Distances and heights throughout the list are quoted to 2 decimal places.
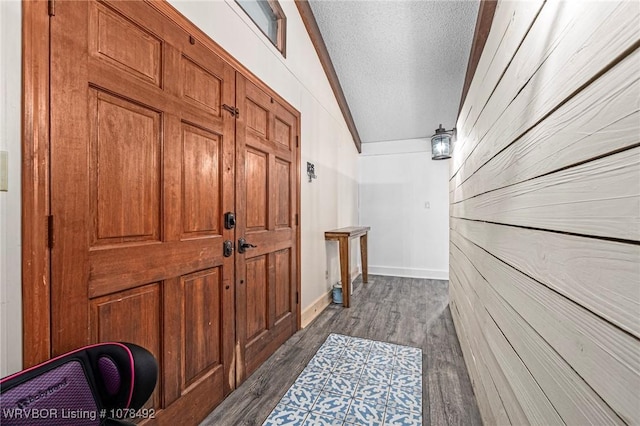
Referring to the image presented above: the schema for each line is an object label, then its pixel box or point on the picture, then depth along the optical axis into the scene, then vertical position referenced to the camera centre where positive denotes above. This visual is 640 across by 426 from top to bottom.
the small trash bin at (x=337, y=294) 3.37 -0.99
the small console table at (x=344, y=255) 3.23 -0.50
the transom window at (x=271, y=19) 2.13 +1.58
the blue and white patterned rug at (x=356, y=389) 1.54 -1.12
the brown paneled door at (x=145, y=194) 0.96 +0.08
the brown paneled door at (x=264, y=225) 1.86 -0.10
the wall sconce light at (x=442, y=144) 3.73 +0.93
